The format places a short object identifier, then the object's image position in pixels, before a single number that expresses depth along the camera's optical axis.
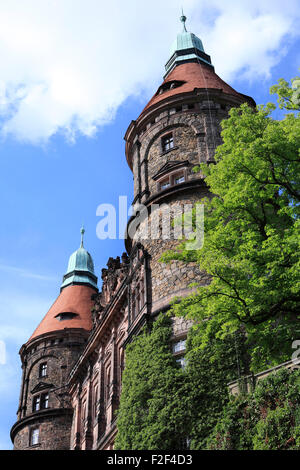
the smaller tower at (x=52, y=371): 36.34
